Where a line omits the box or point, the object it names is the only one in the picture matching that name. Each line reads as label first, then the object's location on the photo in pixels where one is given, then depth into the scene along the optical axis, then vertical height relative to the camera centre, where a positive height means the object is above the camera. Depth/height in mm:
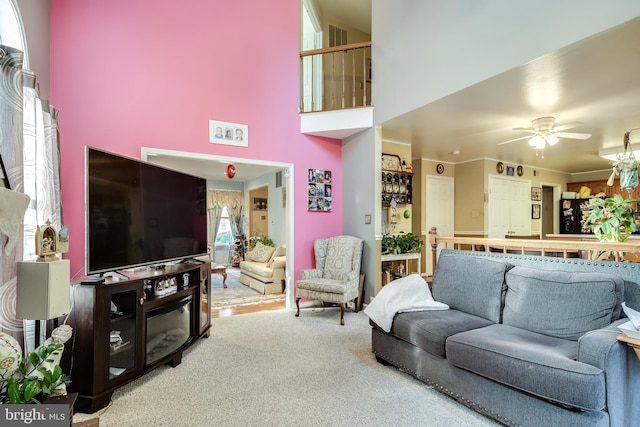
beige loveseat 5434 -975
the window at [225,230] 9258 -394
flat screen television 2152 +31
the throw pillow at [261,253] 6176 -756
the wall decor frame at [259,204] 8875 +382
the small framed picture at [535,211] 7175 +140
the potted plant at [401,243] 4574 -394
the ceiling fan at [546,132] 3852 +1096
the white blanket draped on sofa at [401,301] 2545 -727
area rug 4789 -1354
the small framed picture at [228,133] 3990 +1123
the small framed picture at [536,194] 7201 +549
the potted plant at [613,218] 2115 -8
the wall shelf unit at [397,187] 4816 +489
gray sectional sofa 1527 -784
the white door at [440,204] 6414 +276
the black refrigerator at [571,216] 7227 +22
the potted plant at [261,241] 7005 -571
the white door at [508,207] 6422 +219
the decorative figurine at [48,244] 1633 -145
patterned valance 8977 +562
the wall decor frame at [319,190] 4711 +424
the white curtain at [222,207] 9008 +215
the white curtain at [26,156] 1826 +427
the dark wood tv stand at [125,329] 1989 -851
